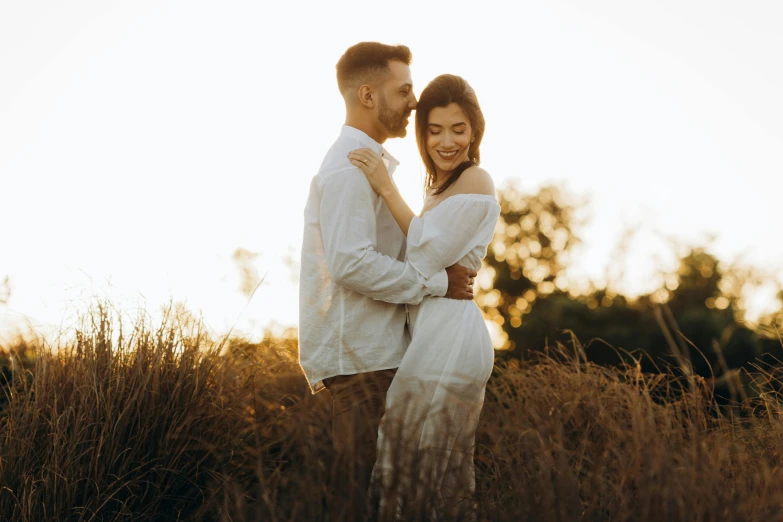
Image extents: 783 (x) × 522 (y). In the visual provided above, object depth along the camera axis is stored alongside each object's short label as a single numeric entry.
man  3.80
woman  3.85
